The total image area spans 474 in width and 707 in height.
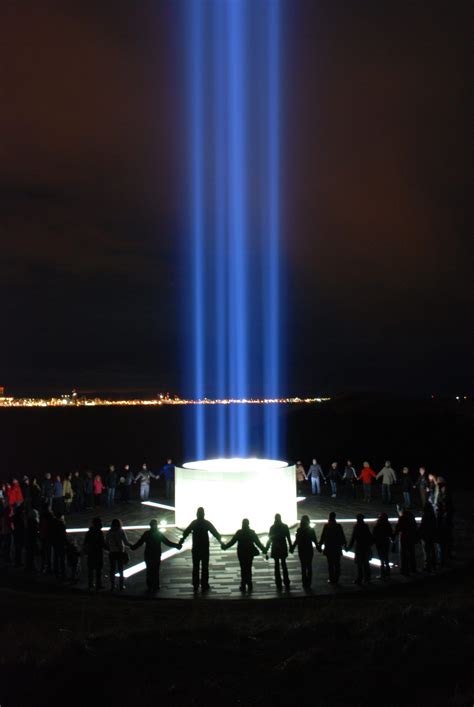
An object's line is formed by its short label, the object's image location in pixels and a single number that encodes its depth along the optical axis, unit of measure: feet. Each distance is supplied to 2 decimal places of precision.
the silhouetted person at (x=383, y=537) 41.27
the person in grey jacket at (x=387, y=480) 71.20
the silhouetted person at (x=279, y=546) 39.91
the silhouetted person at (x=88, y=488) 73.20
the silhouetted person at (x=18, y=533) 46.32
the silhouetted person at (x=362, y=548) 40.19
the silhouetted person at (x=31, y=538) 44.27
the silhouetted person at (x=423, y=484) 64.39
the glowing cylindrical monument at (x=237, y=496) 55.21
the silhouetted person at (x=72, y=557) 43.09
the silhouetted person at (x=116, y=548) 39.99
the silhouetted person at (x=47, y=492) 67.41
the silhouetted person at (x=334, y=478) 78.74
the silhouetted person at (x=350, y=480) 76.07
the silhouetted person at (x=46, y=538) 42.60
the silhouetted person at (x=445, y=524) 44.32
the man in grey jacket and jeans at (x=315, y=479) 80.89
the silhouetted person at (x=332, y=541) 39.83
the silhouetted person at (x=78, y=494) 72.02
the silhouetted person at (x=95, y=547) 38.63
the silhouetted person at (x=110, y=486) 74.64
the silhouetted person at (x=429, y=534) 43.01
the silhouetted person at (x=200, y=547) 39.19
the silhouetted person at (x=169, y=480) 79.46
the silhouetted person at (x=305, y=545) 39.50
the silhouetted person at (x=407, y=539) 41.83
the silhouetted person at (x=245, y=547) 38.86
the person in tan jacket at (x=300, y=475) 80.12
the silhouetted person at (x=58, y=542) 42.55
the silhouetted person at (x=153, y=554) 39.19
